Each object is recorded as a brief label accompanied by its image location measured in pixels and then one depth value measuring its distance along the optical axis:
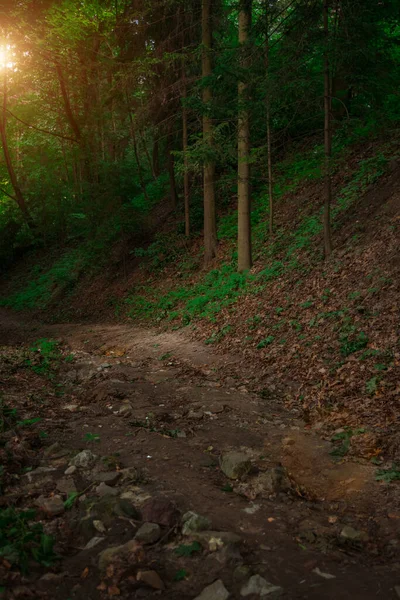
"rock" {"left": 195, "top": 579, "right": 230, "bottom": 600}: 2.59
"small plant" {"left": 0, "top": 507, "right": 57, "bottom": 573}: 2.74
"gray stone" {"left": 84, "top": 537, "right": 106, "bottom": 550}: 3.07
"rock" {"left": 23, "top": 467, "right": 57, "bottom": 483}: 3.99
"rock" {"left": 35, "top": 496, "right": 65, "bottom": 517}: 3.42
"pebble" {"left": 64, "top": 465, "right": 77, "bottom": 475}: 4.16
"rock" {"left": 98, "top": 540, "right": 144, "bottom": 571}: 2.87
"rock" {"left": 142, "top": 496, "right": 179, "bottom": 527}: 3.36
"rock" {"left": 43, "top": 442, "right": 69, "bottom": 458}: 4.55
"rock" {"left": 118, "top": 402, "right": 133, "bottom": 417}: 6.21
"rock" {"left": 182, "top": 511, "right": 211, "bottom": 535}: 3.24
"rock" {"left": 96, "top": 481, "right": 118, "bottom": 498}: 3.77
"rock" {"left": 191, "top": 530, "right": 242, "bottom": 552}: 3.08
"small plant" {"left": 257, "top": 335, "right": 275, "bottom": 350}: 9.12
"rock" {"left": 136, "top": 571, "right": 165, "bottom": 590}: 2.68
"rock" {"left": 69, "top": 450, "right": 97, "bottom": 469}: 4.34
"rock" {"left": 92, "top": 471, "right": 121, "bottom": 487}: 3.99
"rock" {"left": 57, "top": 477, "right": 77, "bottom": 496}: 3.80
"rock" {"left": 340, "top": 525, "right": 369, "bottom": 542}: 3.25
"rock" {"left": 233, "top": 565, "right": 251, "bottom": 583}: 2.76
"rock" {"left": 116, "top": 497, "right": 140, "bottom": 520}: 3.44
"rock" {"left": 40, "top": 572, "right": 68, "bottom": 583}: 2.66
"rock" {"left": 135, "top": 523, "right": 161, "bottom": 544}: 3.13
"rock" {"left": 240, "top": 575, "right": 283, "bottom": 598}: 2.61
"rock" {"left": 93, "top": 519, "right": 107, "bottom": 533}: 3.27
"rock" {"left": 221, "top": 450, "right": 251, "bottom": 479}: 4.32
